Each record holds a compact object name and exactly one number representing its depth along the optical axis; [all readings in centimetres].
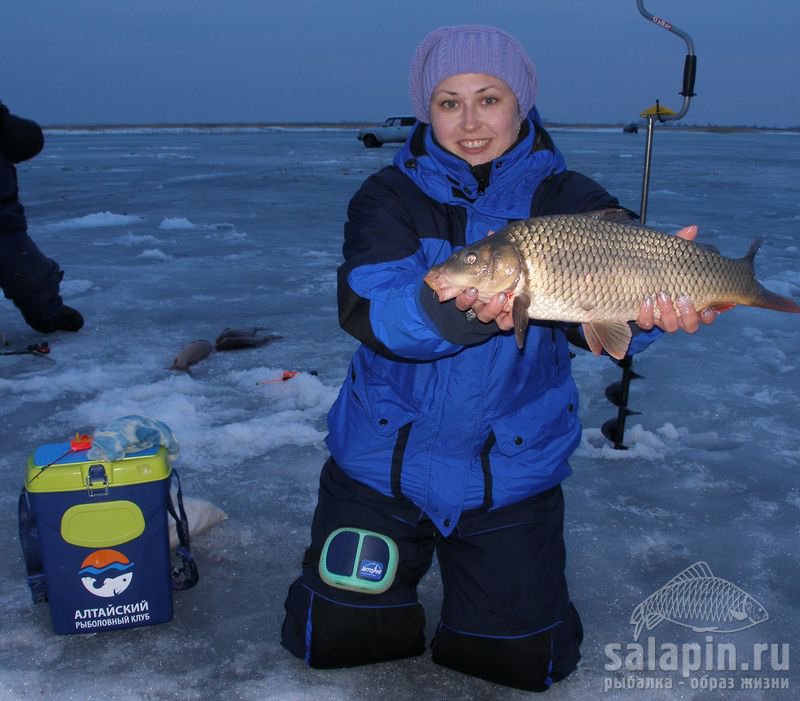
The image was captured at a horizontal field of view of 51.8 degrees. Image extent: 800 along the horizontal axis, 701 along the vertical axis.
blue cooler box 268
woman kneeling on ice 263
